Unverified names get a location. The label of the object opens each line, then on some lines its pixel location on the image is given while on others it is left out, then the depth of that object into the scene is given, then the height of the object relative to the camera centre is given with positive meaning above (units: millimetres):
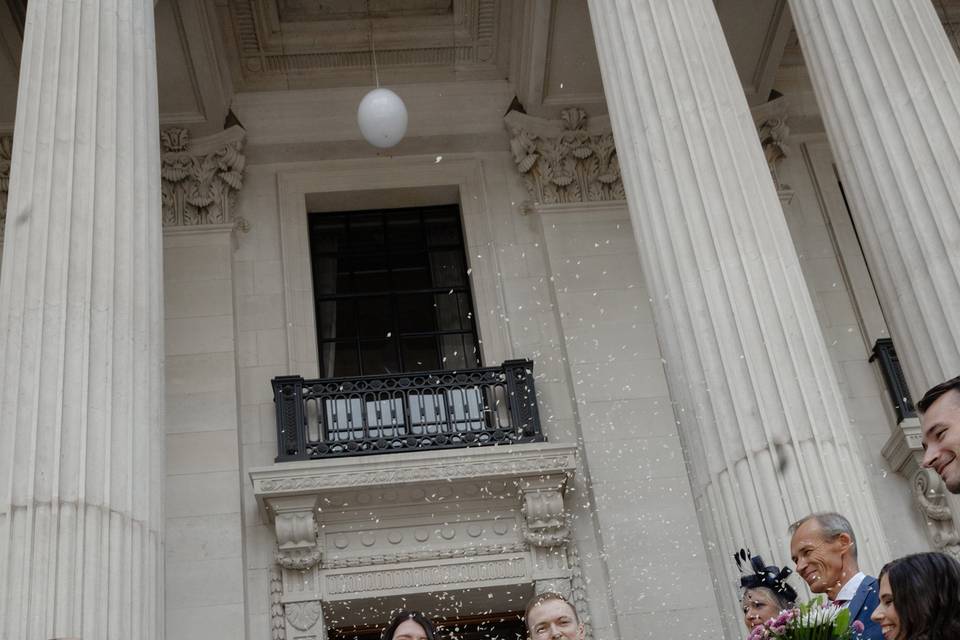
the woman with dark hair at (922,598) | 2900 +413
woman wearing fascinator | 5016 +806
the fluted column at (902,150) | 8141 +4064
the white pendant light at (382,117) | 11914 +6578
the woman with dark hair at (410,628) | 5094 +894
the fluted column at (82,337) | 7000 +3320
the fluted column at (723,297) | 7457 +3100
